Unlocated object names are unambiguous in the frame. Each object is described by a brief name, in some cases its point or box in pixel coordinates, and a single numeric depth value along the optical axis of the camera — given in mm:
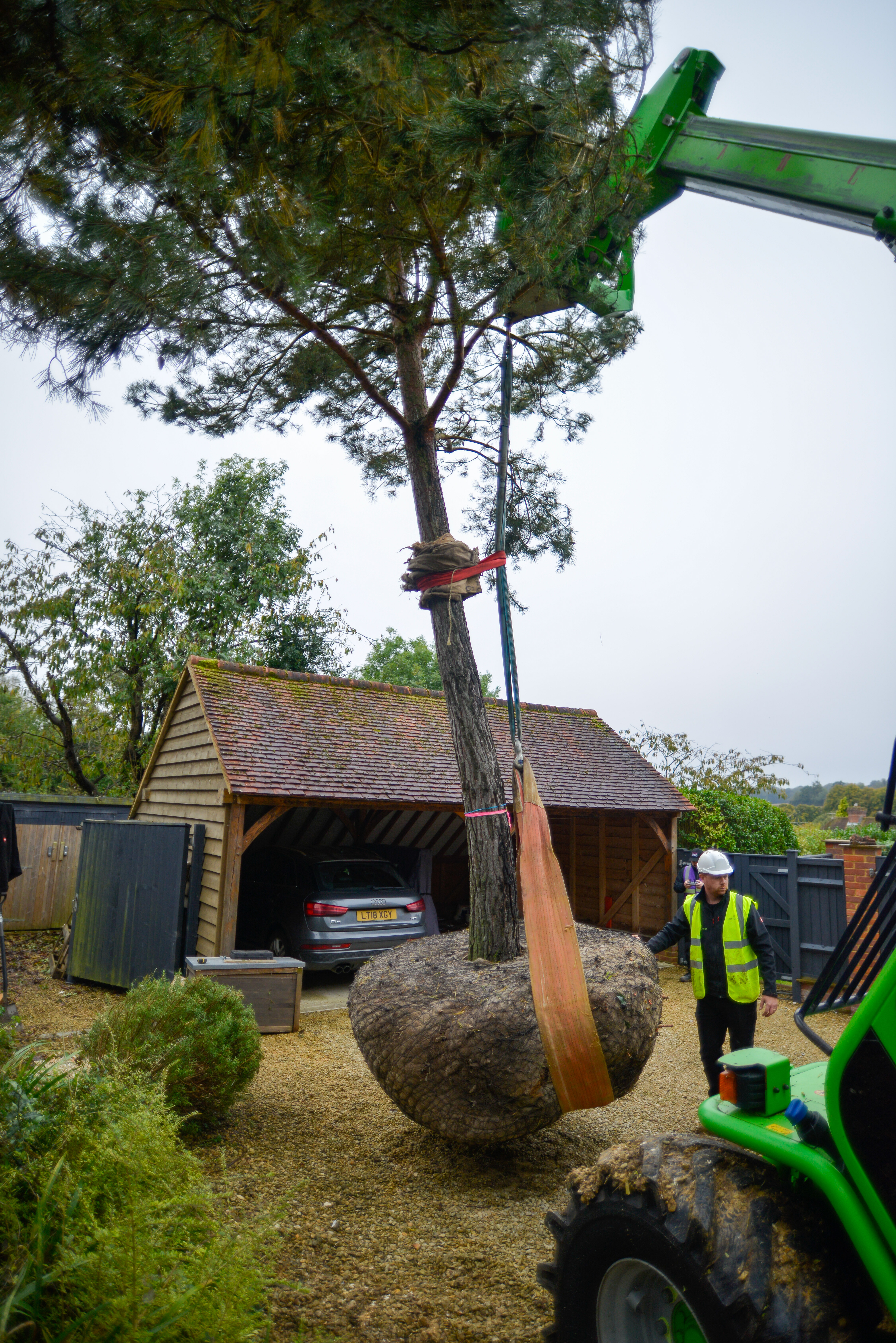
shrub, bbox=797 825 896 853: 10969
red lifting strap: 4738
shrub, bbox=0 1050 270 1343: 2000
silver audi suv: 9430
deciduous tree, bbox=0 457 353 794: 17406
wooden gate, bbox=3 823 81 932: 13234
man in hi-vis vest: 4688
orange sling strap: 3348
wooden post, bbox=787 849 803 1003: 9867
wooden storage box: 7309
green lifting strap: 3932
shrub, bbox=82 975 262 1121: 4324
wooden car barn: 9680
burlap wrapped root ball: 3719
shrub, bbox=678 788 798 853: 13812
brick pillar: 9188
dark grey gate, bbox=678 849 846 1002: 9859
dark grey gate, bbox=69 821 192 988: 9180
